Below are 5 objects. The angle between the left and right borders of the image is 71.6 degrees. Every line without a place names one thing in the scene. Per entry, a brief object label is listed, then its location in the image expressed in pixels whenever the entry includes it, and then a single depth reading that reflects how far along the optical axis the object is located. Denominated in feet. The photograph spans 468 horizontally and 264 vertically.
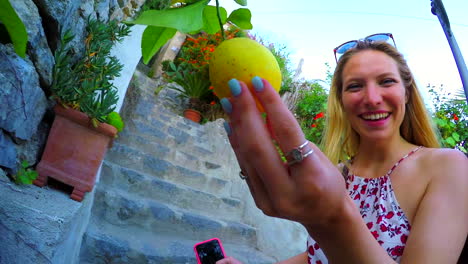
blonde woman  1.65
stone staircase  7.79
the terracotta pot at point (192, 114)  19.06
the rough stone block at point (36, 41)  3.66
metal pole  4.42
